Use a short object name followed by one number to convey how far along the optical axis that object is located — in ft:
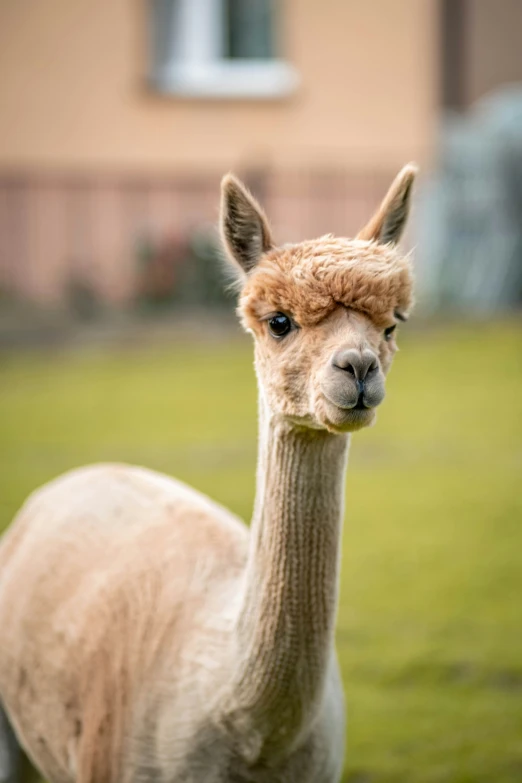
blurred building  51.06
